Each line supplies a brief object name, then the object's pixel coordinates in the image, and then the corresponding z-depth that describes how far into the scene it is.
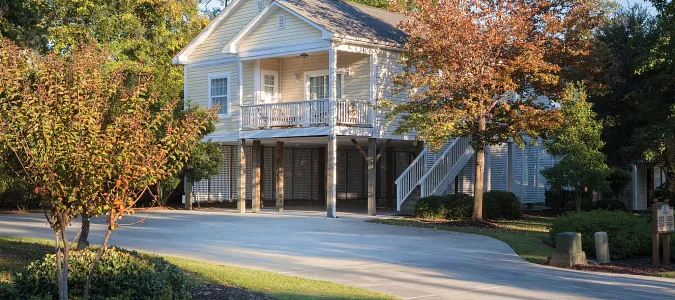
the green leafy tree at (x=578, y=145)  23.59
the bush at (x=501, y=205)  26.55
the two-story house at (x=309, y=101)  27.81
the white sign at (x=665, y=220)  15.66
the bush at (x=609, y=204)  31.65
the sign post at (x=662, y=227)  15.66
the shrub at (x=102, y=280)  9.11
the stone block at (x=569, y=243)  15.40
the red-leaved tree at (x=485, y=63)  23.20
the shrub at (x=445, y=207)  25.69
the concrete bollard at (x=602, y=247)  16.06
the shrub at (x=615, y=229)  16.72
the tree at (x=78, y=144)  7.93
